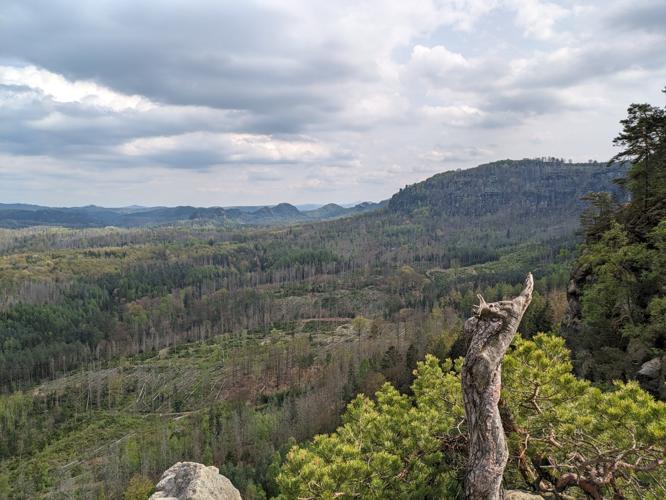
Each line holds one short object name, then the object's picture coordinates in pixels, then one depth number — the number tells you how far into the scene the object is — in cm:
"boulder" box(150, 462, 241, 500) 1036
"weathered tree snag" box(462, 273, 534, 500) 842
